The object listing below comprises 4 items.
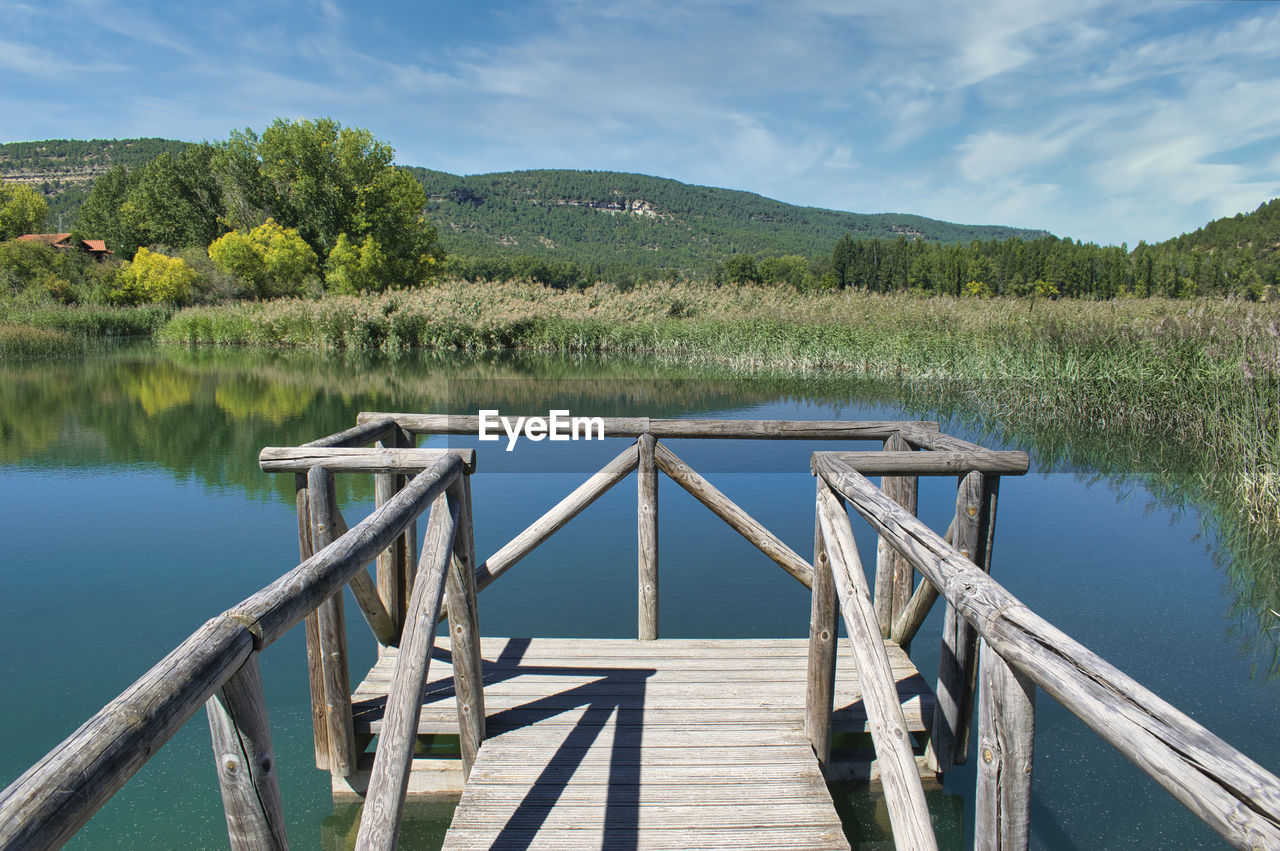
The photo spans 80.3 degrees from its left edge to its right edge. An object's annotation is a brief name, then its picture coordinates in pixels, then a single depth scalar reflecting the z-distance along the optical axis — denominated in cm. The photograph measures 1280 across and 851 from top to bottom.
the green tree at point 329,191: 3997
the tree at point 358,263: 3894
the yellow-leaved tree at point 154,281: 3775
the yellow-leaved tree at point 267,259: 3731
